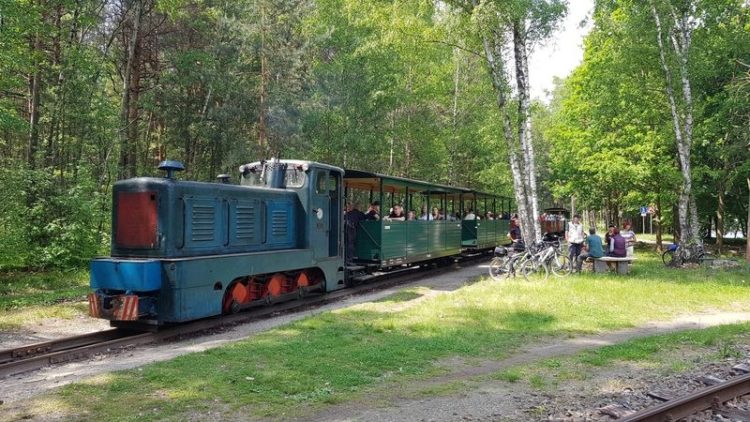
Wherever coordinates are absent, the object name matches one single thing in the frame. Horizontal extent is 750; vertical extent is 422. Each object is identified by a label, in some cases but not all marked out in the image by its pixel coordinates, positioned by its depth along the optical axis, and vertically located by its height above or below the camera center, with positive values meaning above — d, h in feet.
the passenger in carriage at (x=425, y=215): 58.26 +1.43
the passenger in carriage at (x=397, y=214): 52.72 +1.40
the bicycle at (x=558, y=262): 48.49 -3.12
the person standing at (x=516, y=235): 55.06 -0.95
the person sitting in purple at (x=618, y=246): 51.01 -1.79
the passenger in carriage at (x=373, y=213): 48.73 +1.40
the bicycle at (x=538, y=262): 47.78 -3.09
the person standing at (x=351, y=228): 47.50 +0.05
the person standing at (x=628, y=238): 55.34 -1.21
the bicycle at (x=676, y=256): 57.16 -3.14
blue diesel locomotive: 27.20 -0.86
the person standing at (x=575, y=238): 52.54 -1.04
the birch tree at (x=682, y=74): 56.13 +16.16
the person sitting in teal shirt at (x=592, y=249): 51.88 -2.10
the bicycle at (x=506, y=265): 49.17 -3.45
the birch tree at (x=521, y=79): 49.44 +13.73
